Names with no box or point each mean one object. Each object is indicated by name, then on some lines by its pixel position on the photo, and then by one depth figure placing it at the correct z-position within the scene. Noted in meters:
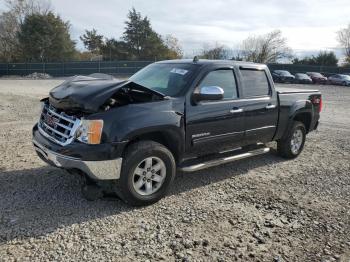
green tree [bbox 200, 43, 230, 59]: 55.61
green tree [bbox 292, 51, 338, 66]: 53.38
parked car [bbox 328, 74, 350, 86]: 36.88
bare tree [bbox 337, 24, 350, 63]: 61.78
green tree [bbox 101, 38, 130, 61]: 53.69
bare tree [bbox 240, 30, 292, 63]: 58.81
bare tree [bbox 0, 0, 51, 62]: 49.78
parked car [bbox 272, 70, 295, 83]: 36.89
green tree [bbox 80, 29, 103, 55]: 61.59
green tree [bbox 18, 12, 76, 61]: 45.00
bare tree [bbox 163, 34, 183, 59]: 66.38
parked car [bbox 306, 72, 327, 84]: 38.66
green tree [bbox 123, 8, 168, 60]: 52.75
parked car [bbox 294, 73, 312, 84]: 37.00
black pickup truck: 3.90
